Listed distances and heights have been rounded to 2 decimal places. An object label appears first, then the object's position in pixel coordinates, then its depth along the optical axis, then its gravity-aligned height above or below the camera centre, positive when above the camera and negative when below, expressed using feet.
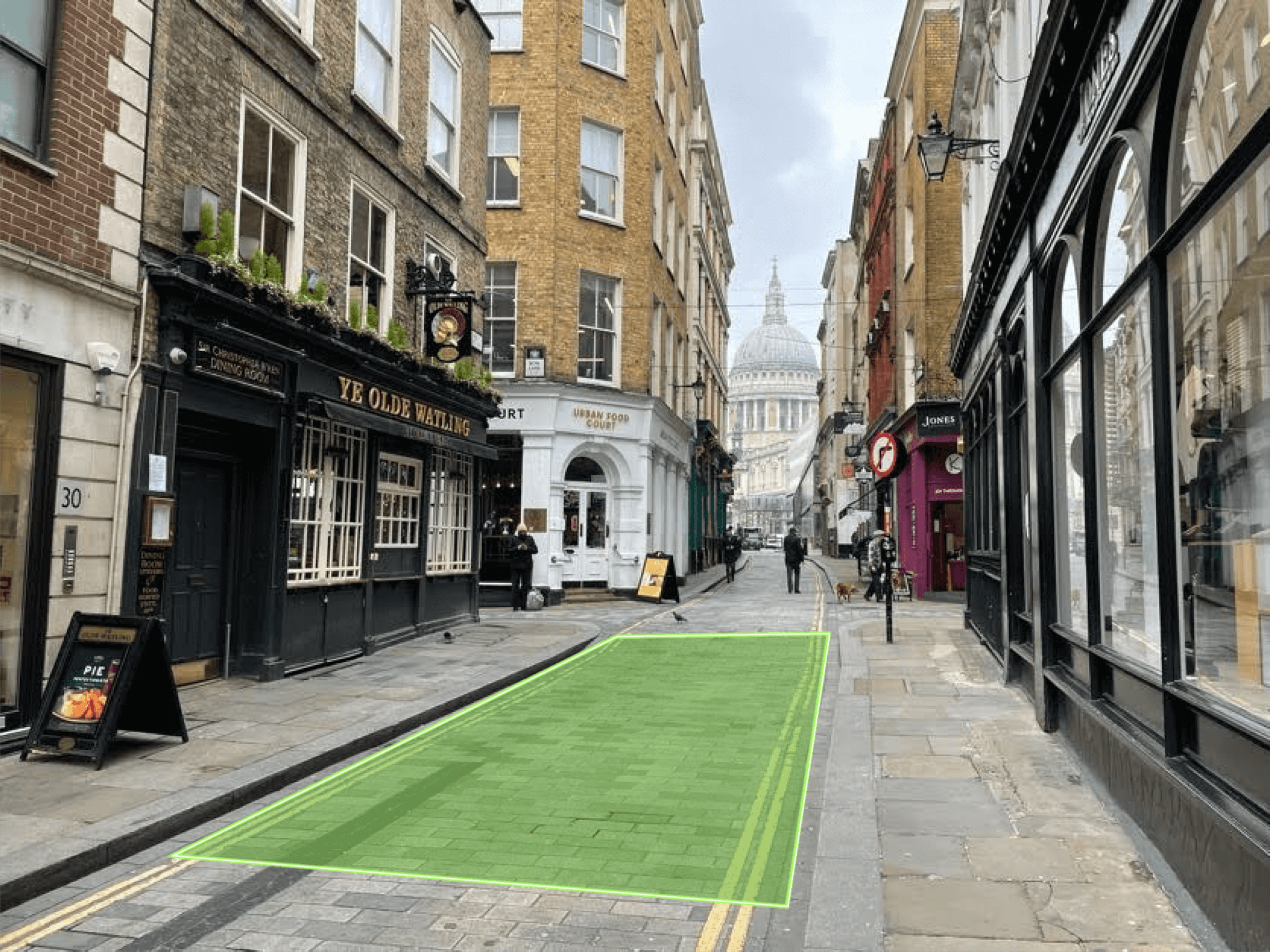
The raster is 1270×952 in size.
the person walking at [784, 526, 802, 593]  86.38 -0.24
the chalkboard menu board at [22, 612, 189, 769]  22.33 -3.40
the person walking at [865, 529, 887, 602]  74.49 -1.15
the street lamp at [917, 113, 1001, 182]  39.99 +16.32
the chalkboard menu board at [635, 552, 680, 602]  73.00 -2.11
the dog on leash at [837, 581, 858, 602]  70.23 -2.53
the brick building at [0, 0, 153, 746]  23.41 +5.32
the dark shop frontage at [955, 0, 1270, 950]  13.42 +2.60
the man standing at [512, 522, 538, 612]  66.08 -1.06
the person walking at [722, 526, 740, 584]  103.96 -0.02
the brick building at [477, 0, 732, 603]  75.15 +20.38
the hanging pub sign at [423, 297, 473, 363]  45.98 +9.91
